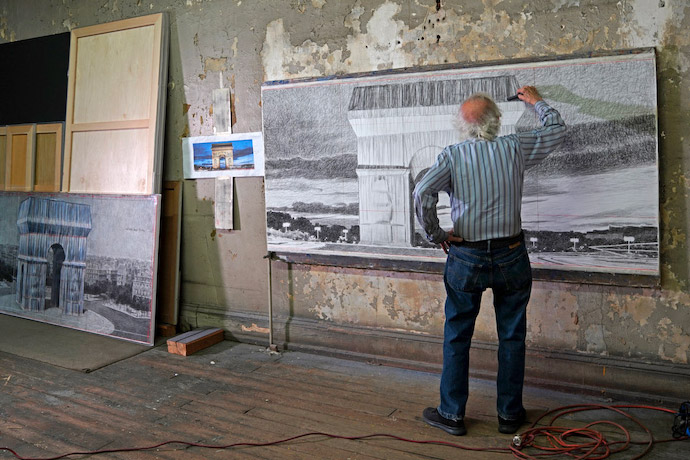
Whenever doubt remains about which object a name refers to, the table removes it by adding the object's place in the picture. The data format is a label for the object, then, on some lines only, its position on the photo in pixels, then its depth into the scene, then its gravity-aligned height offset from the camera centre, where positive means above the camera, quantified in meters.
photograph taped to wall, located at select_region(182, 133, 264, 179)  3.96 +0.71
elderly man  2.57 +0.10
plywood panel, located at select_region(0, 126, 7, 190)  5.21 +0.93
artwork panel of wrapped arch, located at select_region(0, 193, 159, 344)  4.17 -0.05
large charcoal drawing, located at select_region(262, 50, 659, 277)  2.86 +0.56
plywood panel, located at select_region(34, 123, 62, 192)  4.78 +0.80
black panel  4.77 +1.49
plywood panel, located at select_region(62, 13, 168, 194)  4.21 +1.12
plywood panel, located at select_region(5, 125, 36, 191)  4.98 +0.84
